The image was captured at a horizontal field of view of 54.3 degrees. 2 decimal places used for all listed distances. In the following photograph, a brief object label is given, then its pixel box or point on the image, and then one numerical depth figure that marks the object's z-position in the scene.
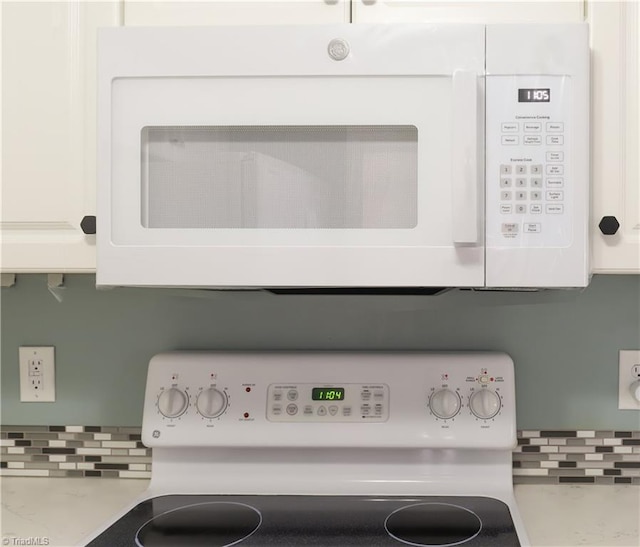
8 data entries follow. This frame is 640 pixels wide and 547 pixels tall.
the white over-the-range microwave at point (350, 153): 0.85
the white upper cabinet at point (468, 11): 0.95
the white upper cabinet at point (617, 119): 0.94
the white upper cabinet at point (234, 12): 0.96
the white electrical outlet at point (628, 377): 1.20
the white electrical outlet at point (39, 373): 1.26
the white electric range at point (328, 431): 1.10
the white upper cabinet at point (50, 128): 0.98
